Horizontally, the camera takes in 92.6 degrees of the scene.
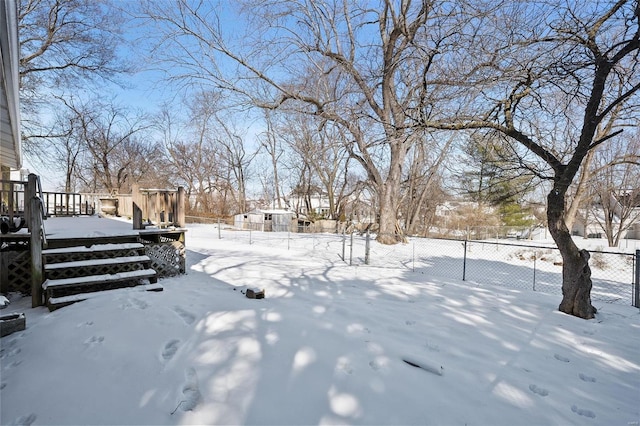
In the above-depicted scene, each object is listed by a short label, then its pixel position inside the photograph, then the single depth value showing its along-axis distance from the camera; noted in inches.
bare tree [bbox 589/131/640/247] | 573.4
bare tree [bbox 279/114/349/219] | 661.0
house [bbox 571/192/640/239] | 731.4
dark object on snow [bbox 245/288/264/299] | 173.2
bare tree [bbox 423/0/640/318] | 150.5
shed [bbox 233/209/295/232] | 944.3
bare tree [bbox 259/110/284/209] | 1141.0
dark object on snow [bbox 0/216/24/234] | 177.6
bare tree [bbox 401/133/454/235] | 741.9
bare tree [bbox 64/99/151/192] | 896.9
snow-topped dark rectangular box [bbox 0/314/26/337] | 118.4
